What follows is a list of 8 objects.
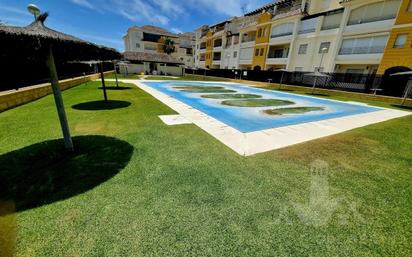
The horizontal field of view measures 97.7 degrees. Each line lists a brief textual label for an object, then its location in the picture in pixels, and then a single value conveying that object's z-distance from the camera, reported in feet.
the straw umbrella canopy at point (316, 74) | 57.14
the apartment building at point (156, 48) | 125.90
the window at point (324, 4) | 84.71
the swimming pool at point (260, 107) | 25.16
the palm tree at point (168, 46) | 183.83
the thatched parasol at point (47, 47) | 8.37
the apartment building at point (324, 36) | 58.44
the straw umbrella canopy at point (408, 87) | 42.06
